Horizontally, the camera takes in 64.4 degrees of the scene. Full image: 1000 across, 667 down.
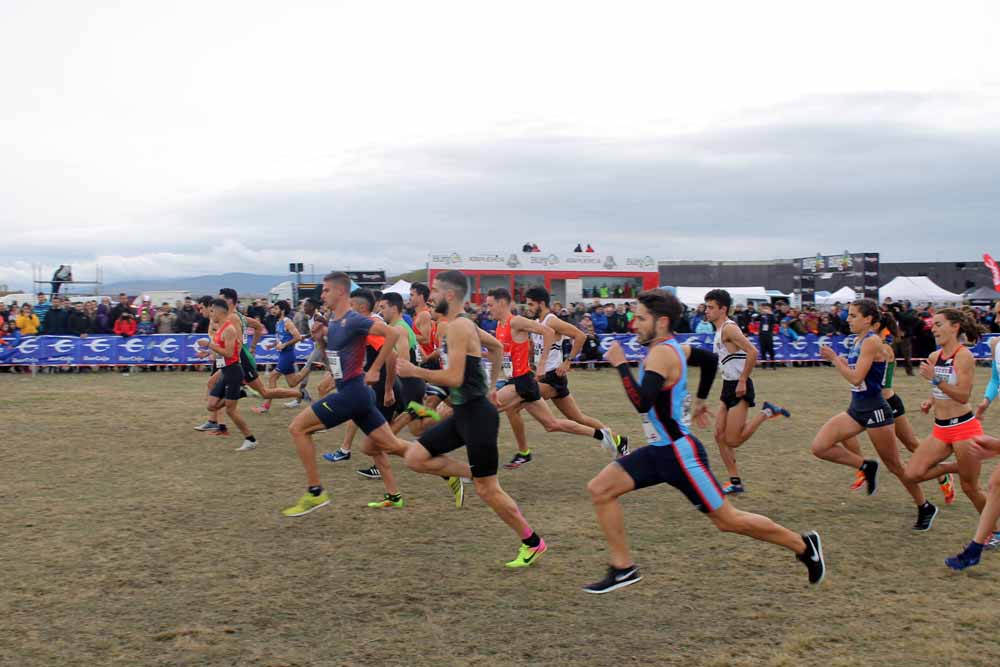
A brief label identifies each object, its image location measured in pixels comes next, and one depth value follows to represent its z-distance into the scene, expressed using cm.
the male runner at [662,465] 502
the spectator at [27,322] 2158
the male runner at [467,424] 590
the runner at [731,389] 809
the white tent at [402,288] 3778
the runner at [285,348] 1392
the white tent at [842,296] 4029
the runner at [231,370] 1070
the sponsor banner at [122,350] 2139
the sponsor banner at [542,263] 3444
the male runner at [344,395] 723
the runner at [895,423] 751
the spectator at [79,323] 2217
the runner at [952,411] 645
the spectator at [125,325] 2231
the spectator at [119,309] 2283
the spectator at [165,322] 2306
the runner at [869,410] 694
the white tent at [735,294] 3909
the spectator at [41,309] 2275
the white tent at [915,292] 3975
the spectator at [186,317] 2342
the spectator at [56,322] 2202
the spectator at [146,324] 2314
